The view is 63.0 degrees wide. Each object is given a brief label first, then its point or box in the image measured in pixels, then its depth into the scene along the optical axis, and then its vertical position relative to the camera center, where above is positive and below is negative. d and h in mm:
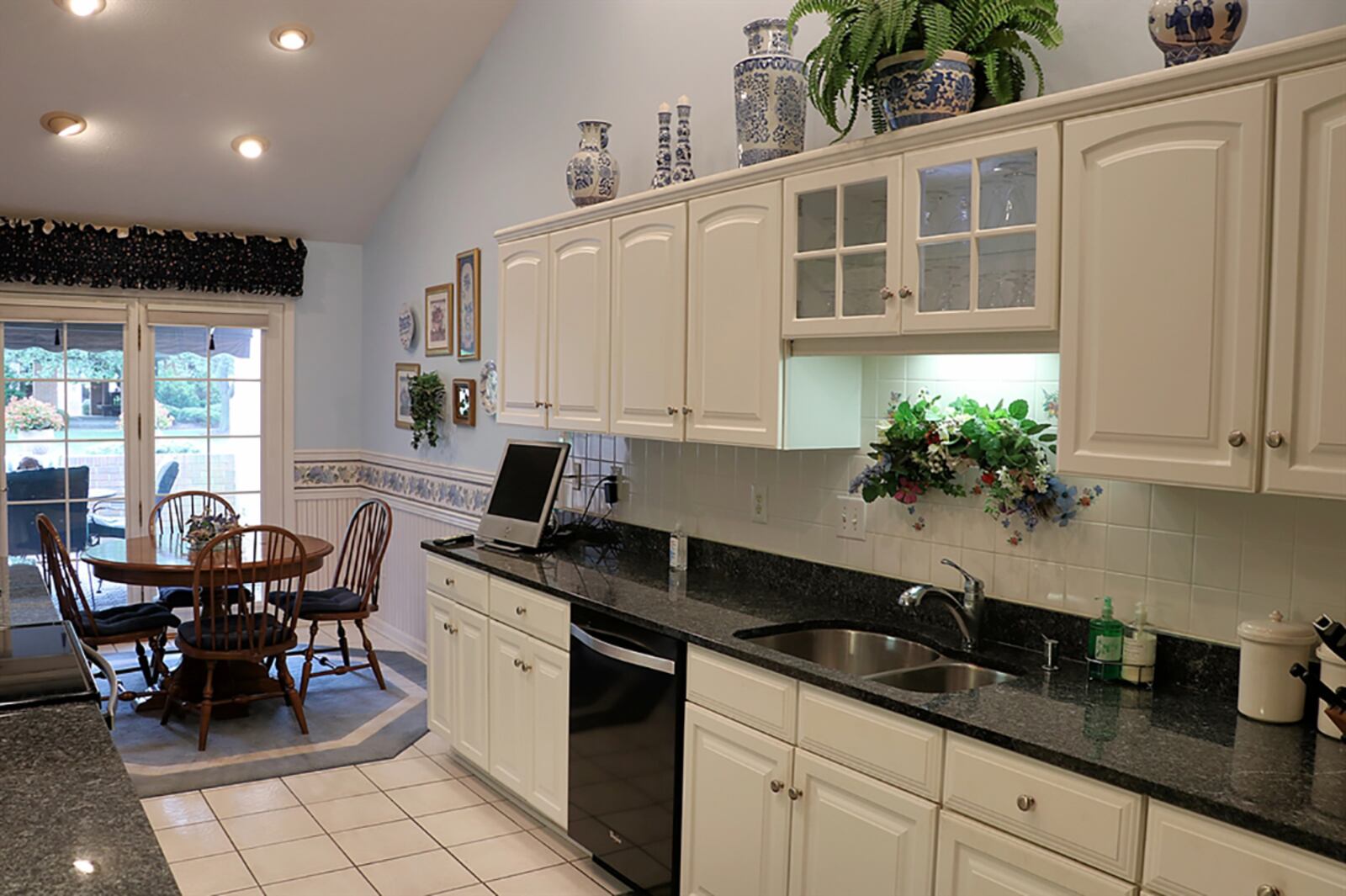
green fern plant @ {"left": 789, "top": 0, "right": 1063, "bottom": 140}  2512 +881
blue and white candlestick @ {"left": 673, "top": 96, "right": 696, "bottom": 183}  3590 +859
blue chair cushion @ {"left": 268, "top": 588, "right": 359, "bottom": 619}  5227 -947
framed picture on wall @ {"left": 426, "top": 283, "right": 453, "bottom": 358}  5762 +466
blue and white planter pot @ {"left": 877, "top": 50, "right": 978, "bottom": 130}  2557 +760
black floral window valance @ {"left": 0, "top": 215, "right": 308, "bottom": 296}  5941 +835
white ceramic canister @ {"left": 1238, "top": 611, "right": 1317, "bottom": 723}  2104 -487
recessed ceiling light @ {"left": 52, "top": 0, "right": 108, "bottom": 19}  4621 +1685
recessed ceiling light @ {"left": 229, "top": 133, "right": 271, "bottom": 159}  5719 +1362
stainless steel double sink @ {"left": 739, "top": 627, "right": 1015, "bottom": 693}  2734 -656
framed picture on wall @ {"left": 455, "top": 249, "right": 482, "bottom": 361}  5465 +516
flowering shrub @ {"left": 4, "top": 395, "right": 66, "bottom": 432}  6125 -69
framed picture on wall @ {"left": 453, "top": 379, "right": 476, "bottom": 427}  5523 +29
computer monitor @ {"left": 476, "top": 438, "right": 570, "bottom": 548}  4199 -332
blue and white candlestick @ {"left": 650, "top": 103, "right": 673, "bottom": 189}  3711 +865
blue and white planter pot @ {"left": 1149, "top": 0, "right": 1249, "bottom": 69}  2098 +746
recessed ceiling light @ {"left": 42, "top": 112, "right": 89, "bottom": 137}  5266 +1357
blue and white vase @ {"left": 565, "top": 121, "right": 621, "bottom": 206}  3949 +856
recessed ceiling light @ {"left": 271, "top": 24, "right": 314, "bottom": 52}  5035 +1703
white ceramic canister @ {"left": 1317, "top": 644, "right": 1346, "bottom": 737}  1981 -474
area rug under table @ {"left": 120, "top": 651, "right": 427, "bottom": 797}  4301 -1424
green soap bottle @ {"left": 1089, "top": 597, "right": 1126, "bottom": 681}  2439 -525
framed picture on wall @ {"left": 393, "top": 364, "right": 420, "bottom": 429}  6238 +59
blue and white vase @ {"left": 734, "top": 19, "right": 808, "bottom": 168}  3125 +901
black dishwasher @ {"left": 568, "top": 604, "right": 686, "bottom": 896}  3036 -991
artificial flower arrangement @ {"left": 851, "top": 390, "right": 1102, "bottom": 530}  2682 -121
